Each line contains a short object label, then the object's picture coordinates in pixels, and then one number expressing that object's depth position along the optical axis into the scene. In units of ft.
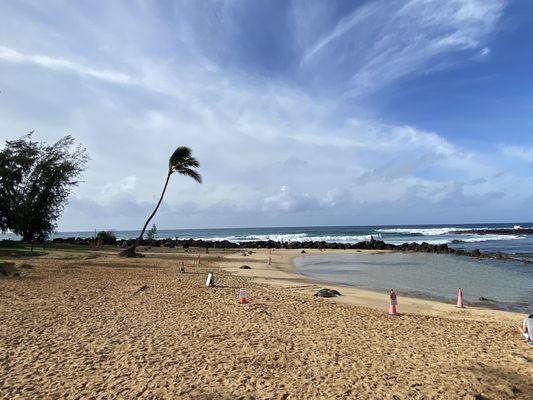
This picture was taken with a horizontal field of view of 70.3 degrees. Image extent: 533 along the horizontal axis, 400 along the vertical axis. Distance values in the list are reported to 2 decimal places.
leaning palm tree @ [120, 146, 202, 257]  93.71
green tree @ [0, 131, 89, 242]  108.47
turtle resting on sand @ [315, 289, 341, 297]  46.70
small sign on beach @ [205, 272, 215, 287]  50.26
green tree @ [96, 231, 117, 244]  165.85
